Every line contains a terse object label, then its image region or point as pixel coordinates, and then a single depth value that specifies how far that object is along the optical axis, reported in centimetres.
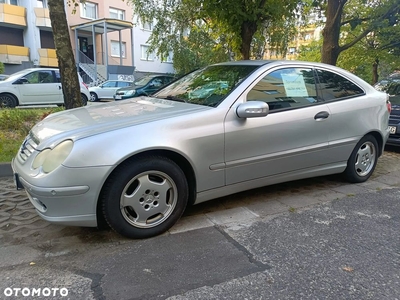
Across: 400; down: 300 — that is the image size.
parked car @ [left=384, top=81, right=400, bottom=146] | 615
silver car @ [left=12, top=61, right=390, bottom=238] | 254
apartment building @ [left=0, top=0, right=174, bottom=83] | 2209
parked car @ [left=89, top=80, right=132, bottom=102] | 1848
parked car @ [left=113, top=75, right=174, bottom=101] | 1395
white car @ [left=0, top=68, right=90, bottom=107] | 1061
